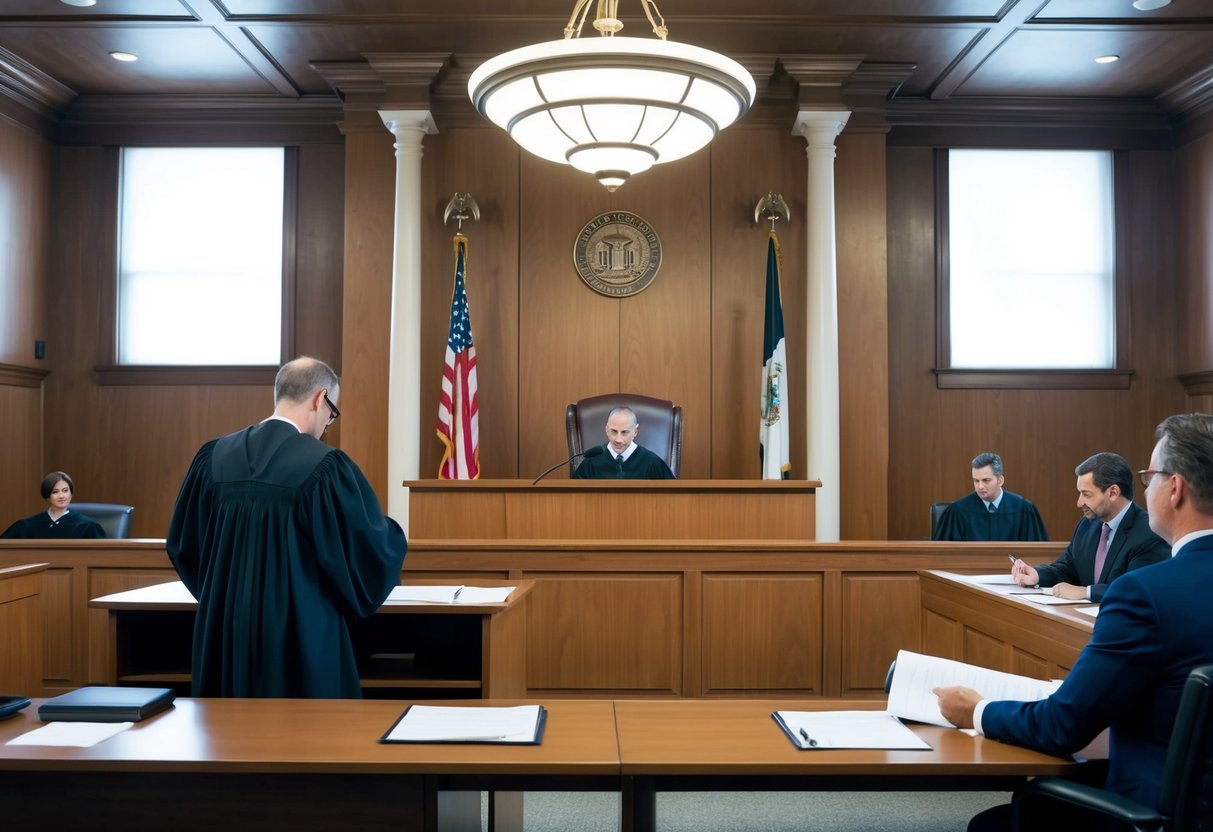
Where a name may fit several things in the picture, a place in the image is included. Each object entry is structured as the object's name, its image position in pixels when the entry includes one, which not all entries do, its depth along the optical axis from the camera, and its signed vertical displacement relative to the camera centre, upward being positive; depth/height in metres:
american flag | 7.24 +0.36
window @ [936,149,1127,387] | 8.12 +1.48
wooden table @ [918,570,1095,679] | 3.38 -0.66
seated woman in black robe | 6.29 -0.42
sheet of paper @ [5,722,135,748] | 1.99 -0.55
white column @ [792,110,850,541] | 7.41 +1.06
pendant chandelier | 4.13 +1.46
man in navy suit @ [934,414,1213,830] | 1.82 -0.34
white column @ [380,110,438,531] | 7.37 +0.98
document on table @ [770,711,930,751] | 2.00 -0.56
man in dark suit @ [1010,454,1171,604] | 3.83 -0.31
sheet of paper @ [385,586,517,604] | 3.36 -0.48
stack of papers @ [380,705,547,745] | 2.02 -0.55
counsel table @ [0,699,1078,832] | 1.88 -0.58
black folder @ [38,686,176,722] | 2.15 -0.53
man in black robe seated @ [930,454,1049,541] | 6.55 -0.41
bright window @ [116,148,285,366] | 8.12 +1.49
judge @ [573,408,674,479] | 6.32 -0.05
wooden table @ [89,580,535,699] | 3.34 -0.70
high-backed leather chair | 6.90 +0.19
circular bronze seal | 7.88 +1.47
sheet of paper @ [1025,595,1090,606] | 3.71 -0.53
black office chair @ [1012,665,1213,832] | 1.69 -0.54
